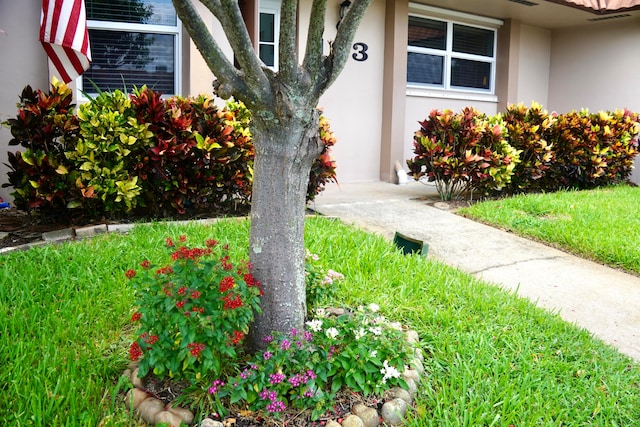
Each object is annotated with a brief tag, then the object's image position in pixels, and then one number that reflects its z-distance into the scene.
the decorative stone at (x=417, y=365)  2.75
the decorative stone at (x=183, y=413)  2.29
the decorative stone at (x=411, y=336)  2.98
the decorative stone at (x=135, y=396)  2.38
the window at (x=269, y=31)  7.88
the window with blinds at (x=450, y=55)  9.62
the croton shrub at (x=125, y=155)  4.85
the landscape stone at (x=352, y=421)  2.34
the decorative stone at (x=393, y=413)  2.44
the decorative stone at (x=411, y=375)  2.68
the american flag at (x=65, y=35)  5.50
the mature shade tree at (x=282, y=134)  2.55
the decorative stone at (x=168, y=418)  2.26
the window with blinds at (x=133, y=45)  6.69
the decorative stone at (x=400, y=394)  2.56
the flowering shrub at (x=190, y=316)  2.26
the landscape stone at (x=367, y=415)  2.39
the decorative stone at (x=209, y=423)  2.24
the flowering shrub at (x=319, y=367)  2.37
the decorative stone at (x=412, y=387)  2.61
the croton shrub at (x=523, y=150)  6.88
